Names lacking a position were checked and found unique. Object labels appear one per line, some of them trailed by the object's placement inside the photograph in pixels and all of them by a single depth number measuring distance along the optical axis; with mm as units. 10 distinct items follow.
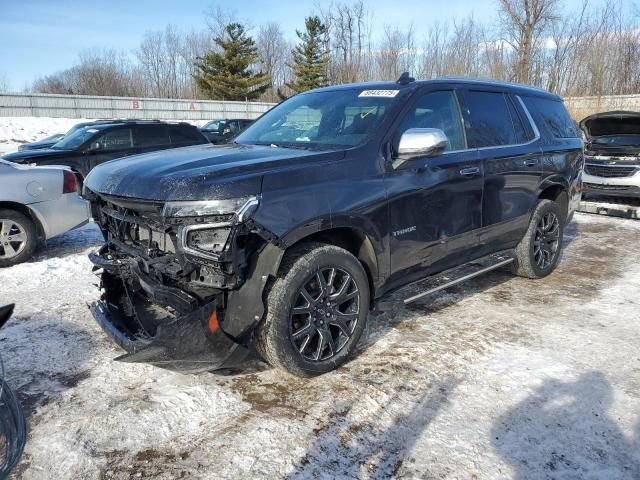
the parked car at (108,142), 9781
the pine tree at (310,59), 49906
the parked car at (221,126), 18508
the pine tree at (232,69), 46500
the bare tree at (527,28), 30547
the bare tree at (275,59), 55419
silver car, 5988
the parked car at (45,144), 11536
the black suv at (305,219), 2861
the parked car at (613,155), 8859
